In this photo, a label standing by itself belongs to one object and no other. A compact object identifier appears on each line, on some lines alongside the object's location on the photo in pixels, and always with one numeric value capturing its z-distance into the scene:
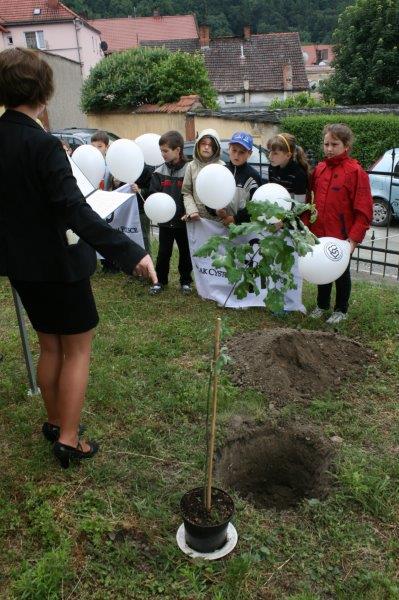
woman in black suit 2.17
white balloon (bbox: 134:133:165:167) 5.84
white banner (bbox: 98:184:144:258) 5.89
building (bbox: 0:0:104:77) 35.97
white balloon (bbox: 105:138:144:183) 5.23
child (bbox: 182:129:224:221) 4.97
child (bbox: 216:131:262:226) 4.81
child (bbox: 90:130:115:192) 5.99
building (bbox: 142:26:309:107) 40.12
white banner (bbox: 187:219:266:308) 5.14
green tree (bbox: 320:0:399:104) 22.80
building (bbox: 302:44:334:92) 69.74
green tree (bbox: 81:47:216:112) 17.92
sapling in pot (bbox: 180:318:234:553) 2.28
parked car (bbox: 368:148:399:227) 9.94
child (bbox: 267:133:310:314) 4.51
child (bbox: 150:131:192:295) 5.16
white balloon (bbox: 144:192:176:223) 5.10
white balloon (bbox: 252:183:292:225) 4.18
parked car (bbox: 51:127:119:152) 13.81
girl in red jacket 4.28
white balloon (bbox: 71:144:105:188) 5.54
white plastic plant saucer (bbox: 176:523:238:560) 2.35
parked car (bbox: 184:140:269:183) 10.24
